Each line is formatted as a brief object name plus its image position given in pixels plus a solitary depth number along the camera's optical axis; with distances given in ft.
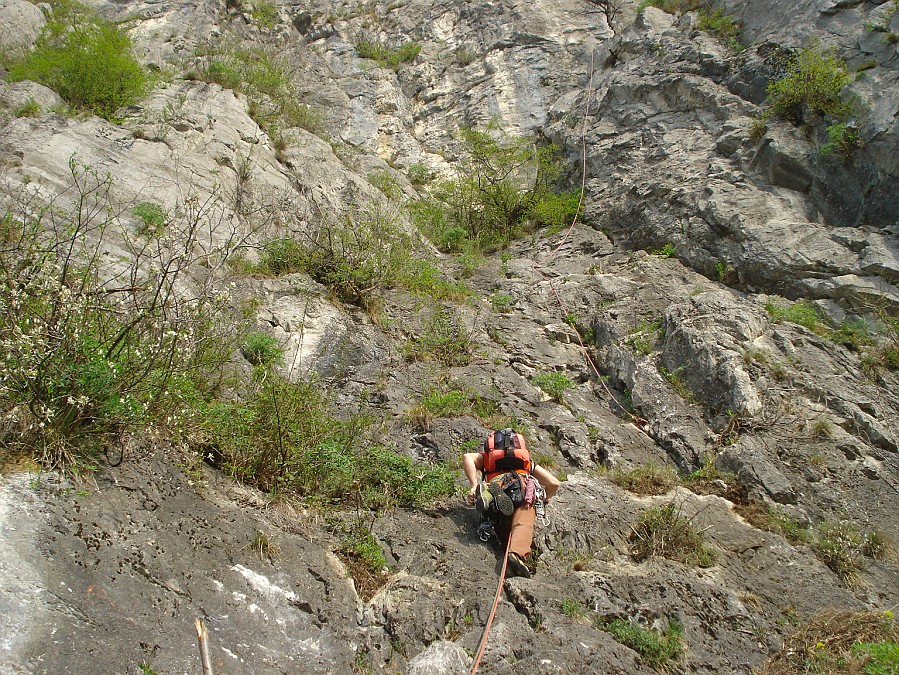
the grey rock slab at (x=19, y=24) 34.01
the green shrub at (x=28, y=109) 25.51
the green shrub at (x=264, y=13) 51.49
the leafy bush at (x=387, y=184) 38.78
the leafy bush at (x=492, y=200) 38.40
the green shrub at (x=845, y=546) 15.56
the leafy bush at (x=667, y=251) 31.37
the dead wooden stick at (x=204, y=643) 8.79
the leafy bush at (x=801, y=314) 24.53
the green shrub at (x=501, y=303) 29.91
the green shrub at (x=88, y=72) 28.86
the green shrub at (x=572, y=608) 12.67
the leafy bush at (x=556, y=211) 37.91
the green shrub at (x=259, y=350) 19.29
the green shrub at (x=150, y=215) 22.02
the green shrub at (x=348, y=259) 25.43
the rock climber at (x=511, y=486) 14.37
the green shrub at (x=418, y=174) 44.86
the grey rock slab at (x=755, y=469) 18.08
